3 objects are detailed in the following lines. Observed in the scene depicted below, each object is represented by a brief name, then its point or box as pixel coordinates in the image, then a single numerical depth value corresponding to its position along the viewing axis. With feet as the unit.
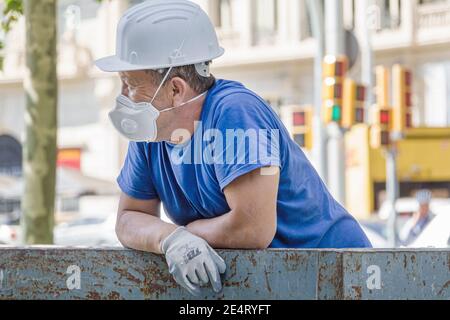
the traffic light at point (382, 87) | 54.29
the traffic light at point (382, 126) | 51.42
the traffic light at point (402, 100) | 50.62
